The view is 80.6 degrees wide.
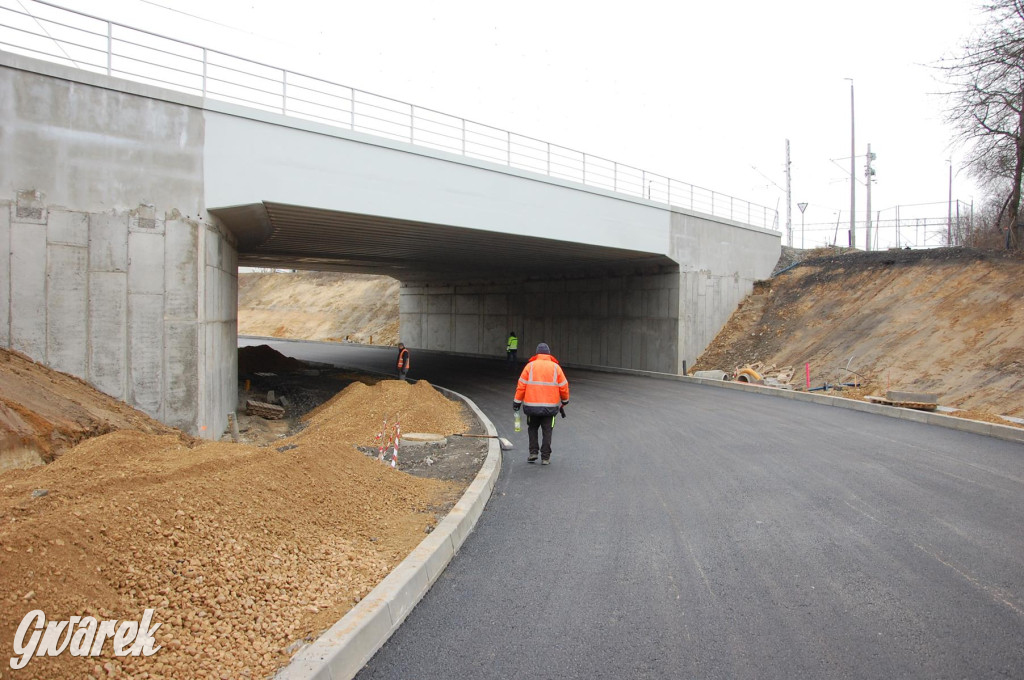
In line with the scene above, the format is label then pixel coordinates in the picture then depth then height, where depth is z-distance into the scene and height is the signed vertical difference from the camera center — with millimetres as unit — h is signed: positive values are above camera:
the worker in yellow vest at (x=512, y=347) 26855 -726
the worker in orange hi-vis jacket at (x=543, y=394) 8727 -903
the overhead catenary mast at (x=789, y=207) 30531 +6959
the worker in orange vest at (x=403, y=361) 17047 -934
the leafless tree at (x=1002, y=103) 18812 +7847
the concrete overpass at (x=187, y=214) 8797 +2547
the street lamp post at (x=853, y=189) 28719 +7175
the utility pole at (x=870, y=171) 32875 +9138
